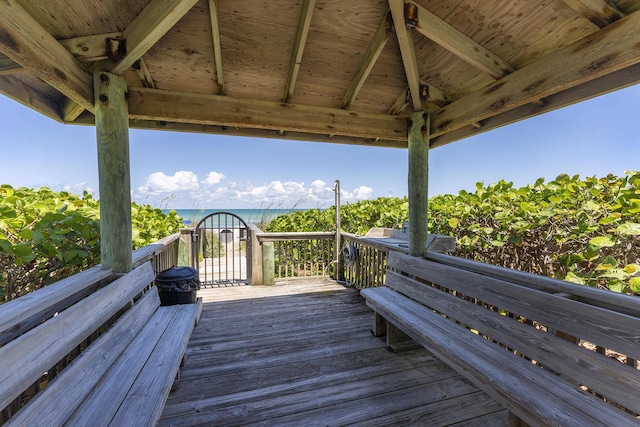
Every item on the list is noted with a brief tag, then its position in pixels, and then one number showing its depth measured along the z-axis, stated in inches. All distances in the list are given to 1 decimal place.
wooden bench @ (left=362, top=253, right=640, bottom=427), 43.0
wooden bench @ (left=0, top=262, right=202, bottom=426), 37.4
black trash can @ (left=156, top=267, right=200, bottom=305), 104.9
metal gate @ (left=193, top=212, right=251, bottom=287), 181.5
